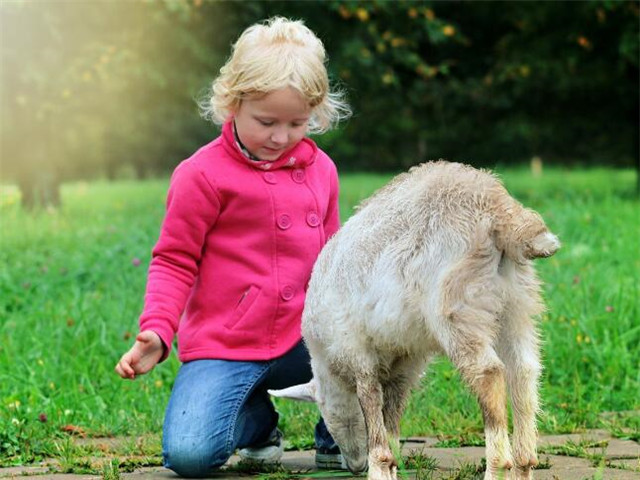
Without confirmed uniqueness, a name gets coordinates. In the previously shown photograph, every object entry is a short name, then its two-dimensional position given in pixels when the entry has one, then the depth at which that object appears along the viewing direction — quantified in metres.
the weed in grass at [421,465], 6.18
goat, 4.99
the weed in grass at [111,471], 6.41
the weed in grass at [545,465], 6.56
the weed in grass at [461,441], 7.41
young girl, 6.74
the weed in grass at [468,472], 6.11
